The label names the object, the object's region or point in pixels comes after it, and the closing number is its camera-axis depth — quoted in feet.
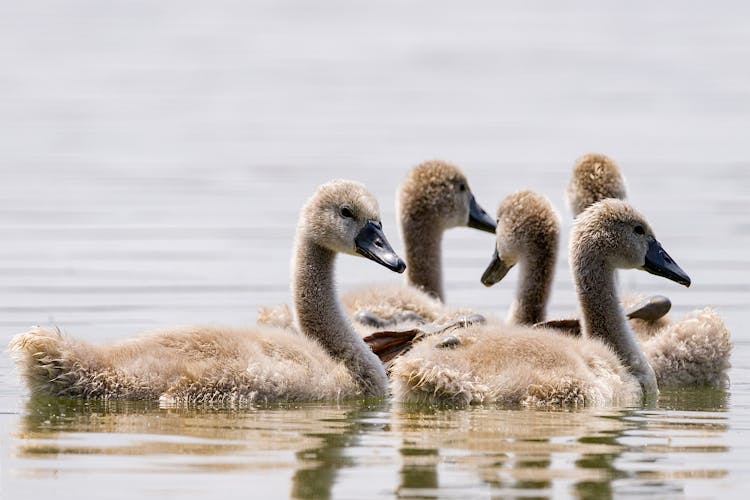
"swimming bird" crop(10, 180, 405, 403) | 35.37
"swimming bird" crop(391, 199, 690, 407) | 35.76
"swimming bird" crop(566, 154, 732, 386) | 41.04
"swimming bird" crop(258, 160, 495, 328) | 49.57
